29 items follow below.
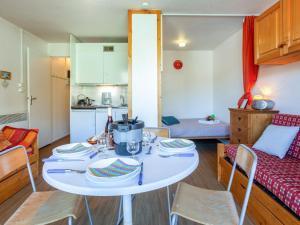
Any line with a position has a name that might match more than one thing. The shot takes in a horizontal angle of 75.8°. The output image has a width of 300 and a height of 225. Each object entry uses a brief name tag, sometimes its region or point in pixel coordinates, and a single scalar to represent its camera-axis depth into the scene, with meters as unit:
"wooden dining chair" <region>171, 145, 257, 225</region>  1.08
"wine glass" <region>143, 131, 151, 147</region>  1.49
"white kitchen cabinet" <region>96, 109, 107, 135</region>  4.02
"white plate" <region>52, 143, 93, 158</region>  1.17
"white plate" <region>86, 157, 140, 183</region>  0.82
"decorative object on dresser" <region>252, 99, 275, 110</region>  2.62
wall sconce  3.18
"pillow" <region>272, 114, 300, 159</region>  1.96
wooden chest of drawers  2.49
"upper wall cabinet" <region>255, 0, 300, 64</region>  1.97
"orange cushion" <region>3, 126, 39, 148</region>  2.65
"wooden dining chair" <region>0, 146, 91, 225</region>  1.11
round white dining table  0.79
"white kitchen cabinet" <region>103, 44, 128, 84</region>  4.20
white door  3.85
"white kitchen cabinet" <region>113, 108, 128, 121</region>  4.03
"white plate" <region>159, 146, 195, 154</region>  1.26
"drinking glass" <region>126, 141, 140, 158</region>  1.16
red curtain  2.97
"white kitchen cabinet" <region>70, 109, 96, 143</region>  4.02
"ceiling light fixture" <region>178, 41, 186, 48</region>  4.48
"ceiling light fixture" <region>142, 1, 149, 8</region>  2.65
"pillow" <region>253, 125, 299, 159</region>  1.97
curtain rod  3.00
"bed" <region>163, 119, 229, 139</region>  3.74
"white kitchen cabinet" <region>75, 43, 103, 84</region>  4.19
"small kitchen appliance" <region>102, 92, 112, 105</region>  4.72
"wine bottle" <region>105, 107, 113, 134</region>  1.47
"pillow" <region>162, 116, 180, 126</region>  4.01
